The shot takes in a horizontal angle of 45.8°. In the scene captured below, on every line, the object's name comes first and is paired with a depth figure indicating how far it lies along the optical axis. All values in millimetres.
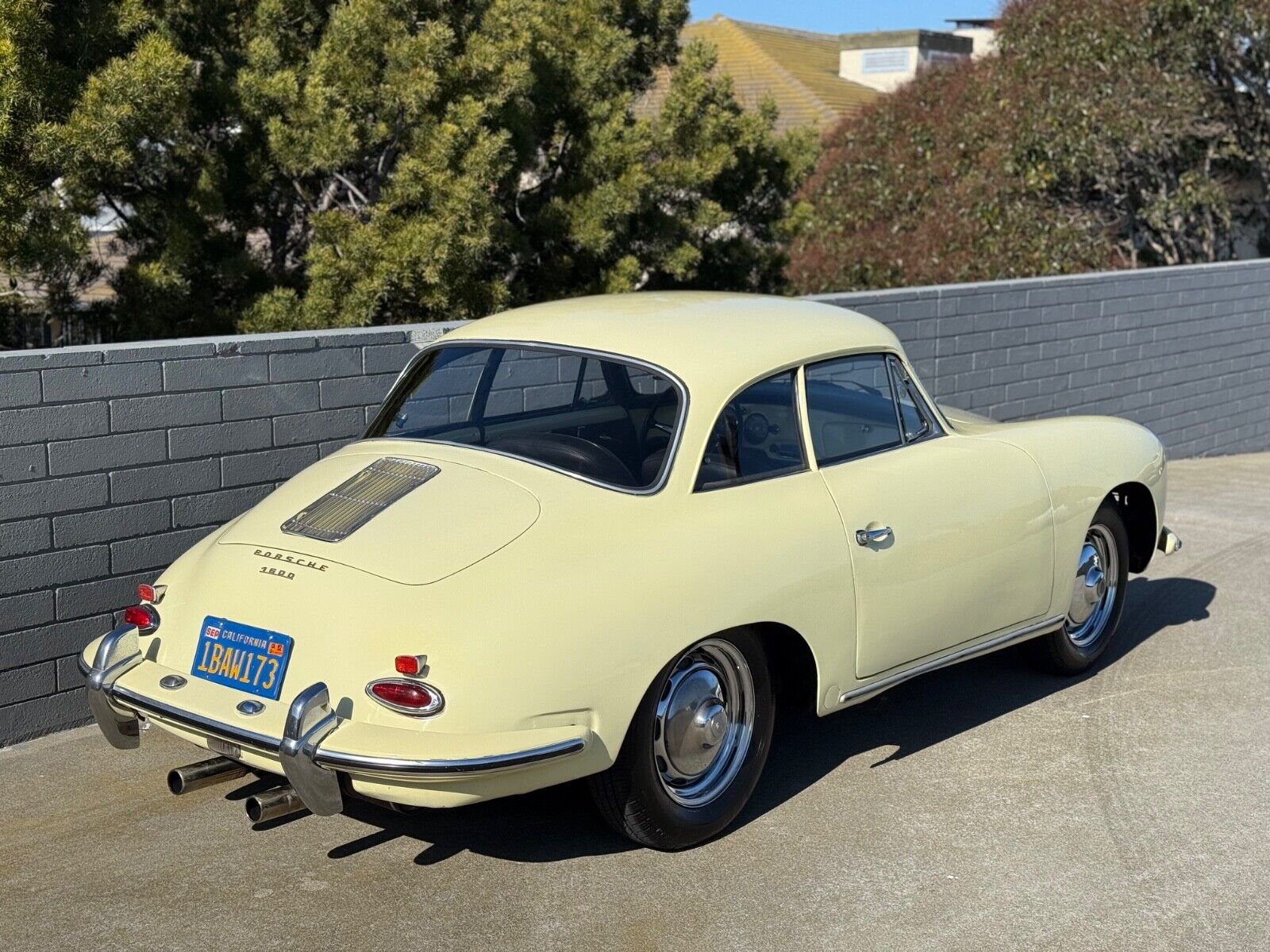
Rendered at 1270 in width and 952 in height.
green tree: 8000
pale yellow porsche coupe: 4020
